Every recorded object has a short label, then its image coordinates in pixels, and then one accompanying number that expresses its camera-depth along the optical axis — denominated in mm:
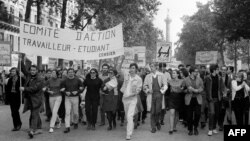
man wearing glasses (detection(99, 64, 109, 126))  10859
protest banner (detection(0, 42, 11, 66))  20938
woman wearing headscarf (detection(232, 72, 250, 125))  9602
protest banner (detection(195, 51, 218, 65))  18125
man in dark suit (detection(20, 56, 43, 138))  9234
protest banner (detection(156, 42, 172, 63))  16391
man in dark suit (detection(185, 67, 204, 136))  9656
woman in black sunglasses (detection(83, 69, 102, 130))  10359
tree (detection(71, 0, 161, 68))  28234
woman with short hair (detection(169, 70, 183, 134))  9953
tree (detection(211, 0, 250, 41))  22766
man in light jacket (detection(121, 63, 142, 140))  9445
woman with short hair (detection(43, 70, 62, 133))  9969
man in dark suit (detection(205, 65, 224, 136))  9672
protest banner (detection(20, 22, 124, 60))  10332
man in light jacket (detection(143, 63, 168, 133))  10078
